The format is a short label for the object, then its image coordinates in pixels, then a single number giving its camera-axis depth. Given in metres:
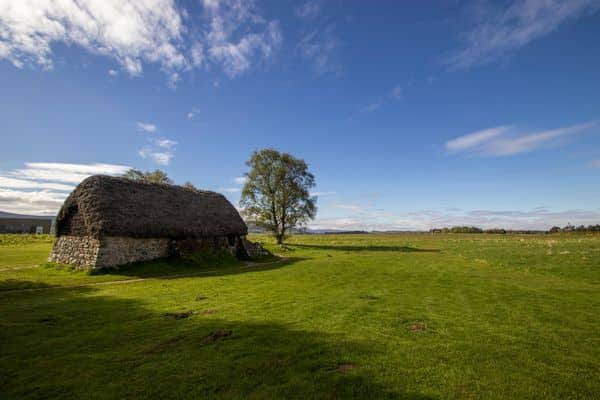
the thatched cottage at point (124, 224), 20.14
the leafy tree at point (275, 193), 51.62
